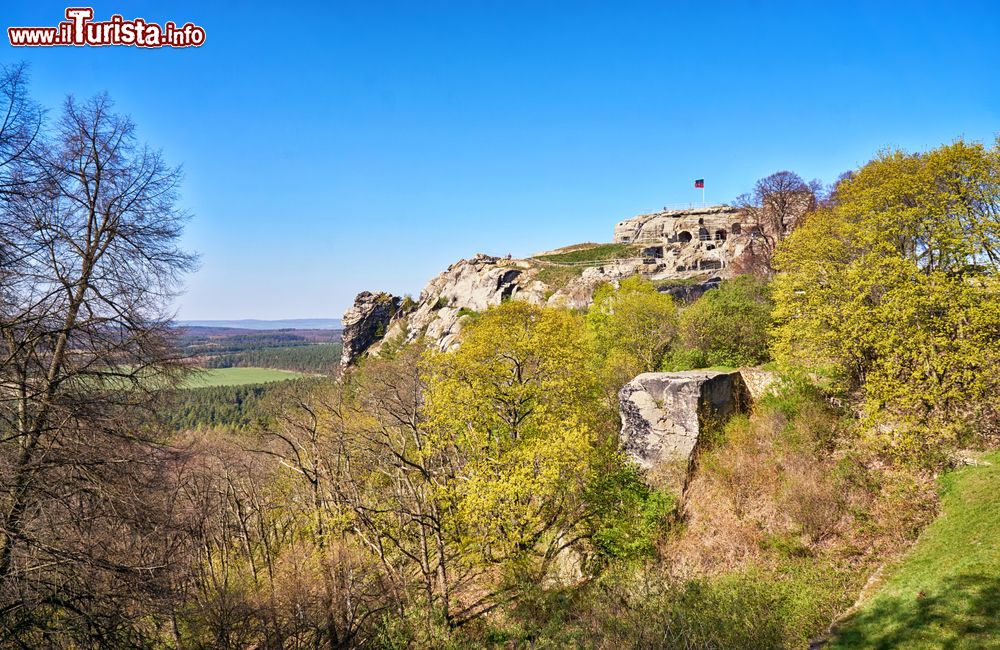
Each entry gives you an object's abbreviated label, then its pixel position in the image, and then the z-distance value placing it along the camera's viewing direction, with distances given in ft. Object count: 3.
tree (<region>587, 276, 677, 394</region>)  76.82
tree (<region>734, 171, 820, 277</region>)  142.92
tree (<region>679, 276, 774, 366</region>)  70.79
